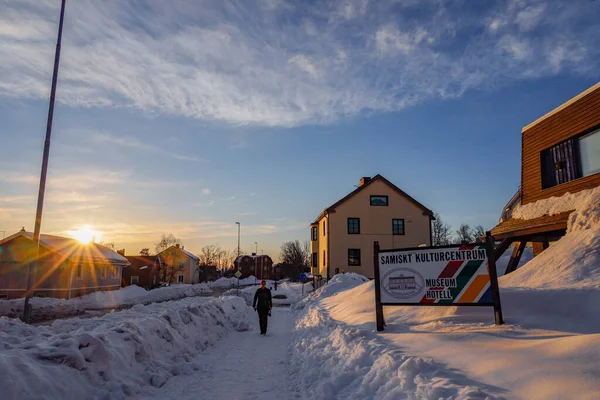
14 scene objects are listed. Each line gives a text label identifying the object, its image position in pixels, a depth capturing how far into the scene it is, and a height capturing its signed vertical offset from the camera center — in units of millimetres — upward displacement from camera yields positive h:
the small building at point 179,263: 80138 +7
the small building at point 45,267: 29516 -352
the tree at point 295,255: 102875 +2309
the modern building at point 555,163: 11352 +3242
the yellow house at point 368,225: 36375 +3626
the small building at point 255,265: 105188 -456
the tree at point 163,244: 101750 +4827
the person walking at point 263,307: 13297 -1454
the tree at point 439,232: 79781 +6586
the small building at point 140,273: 56781 -1449
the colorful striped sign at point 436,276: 7418 -234
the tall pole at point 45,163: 12859 +3357
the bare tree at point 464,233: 86831 +7050
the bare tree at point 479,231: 86688 +7355
